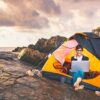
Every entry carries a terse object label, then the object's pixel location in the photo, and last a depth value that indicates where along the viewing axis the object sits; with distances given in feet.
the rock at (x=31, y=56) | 27.10
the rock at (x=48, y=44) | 32.29
